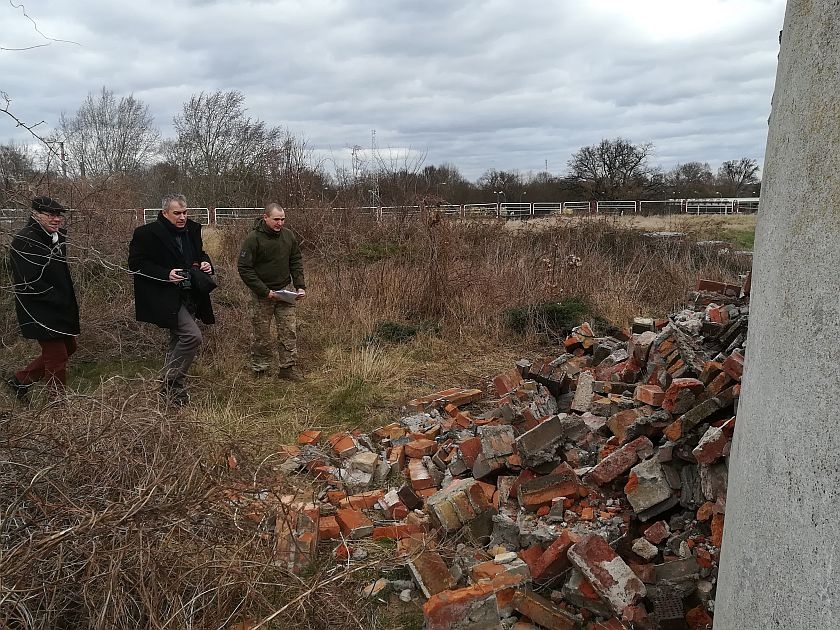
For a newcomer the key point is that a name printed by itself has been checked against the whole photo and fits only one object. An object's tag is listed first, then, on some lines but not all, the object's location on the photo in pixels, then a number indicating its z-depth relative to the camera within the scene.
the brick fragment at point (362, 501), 4.24
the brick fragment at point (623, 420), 4.23
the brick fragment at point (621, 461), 3.77
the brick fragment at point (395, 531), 3.87
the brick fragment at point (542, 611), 2.94
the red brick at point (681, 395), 3.84
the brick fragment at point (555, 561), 3.17
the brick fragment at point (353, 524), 3.84
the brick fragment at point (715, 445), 3.18
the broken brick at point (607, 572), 2.88
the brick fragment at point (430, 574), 3.19
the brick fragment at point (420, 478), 4.47
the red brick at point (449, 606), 2.74
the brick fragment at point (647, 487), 3.44
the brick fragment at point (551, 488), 3.87
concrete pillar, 1.37
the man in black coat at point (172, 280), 5.41
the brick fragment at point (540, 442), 4.03
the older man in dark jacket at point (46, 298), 4.97
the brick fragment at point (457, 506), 3.76
